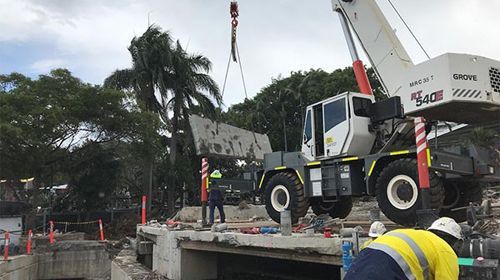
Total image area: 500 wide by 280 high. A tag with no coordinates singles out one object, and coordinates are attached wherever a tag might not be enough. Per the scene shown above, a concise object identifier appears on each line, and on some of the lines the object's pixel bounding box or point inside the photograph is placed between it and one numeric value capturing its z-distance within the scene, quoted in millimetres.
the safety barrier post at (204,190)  10320
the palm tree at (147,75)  27359
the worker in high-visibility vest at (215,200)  11000
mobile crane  7957
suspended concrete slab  19359
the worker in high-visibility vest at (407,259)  2814
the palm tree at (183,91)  27984
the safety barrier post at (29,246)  18078
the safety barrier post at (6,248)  15528
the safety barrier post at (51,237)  19798
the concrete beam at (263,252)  6720
